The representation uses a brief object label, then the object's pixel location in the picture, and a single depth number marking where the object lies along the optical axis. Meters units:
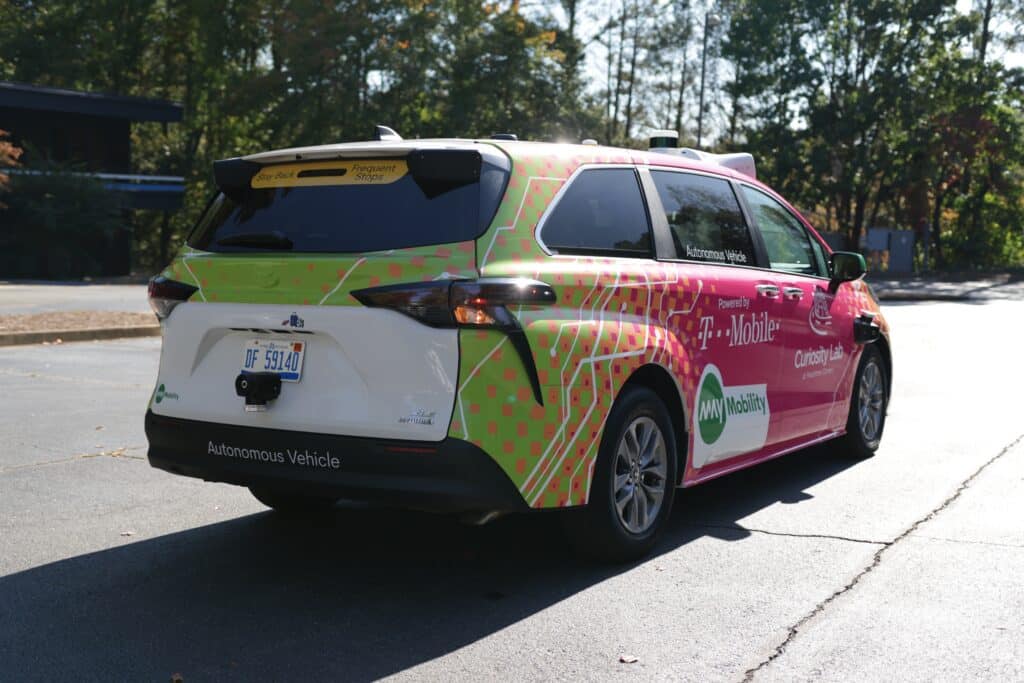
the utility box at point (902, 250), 43.44
